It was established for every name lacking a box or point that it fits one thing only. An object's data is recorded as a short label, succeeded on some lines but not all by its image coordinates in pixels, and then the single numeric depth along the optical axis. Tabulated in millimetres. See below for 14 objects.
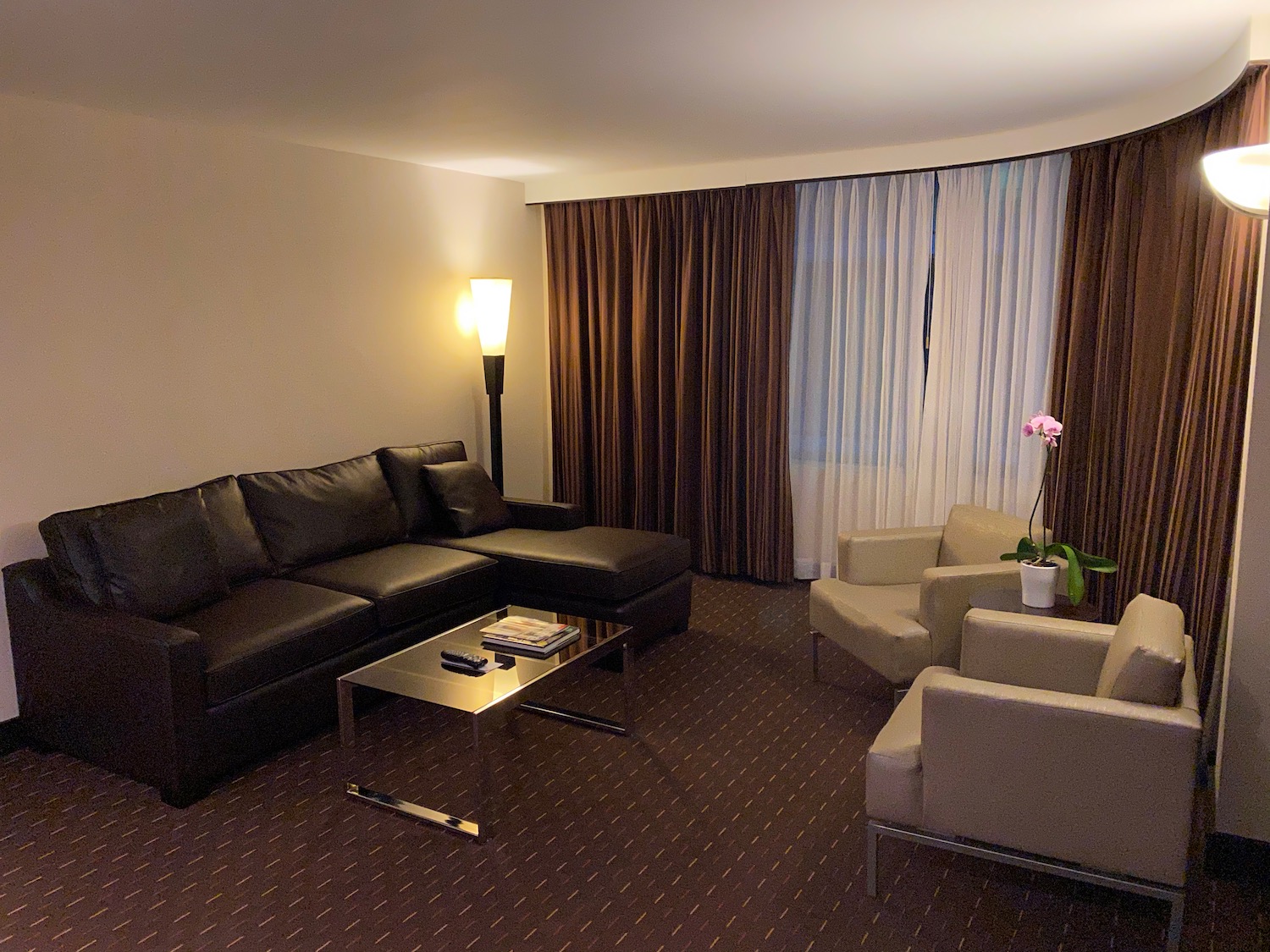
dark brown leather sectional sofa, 3021
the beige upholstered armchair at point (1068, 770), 2215
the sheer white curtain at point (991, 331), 4637
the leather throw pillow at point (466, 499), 4820
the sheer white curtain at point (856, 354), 5098
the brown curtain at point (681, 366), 5418
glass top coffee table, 2846
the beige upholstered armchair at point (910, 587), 3482
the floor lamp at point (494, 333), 5344
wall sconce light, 2154
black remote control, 3184
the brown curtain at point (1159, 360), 3344
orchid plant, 3232
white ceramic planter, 3248
